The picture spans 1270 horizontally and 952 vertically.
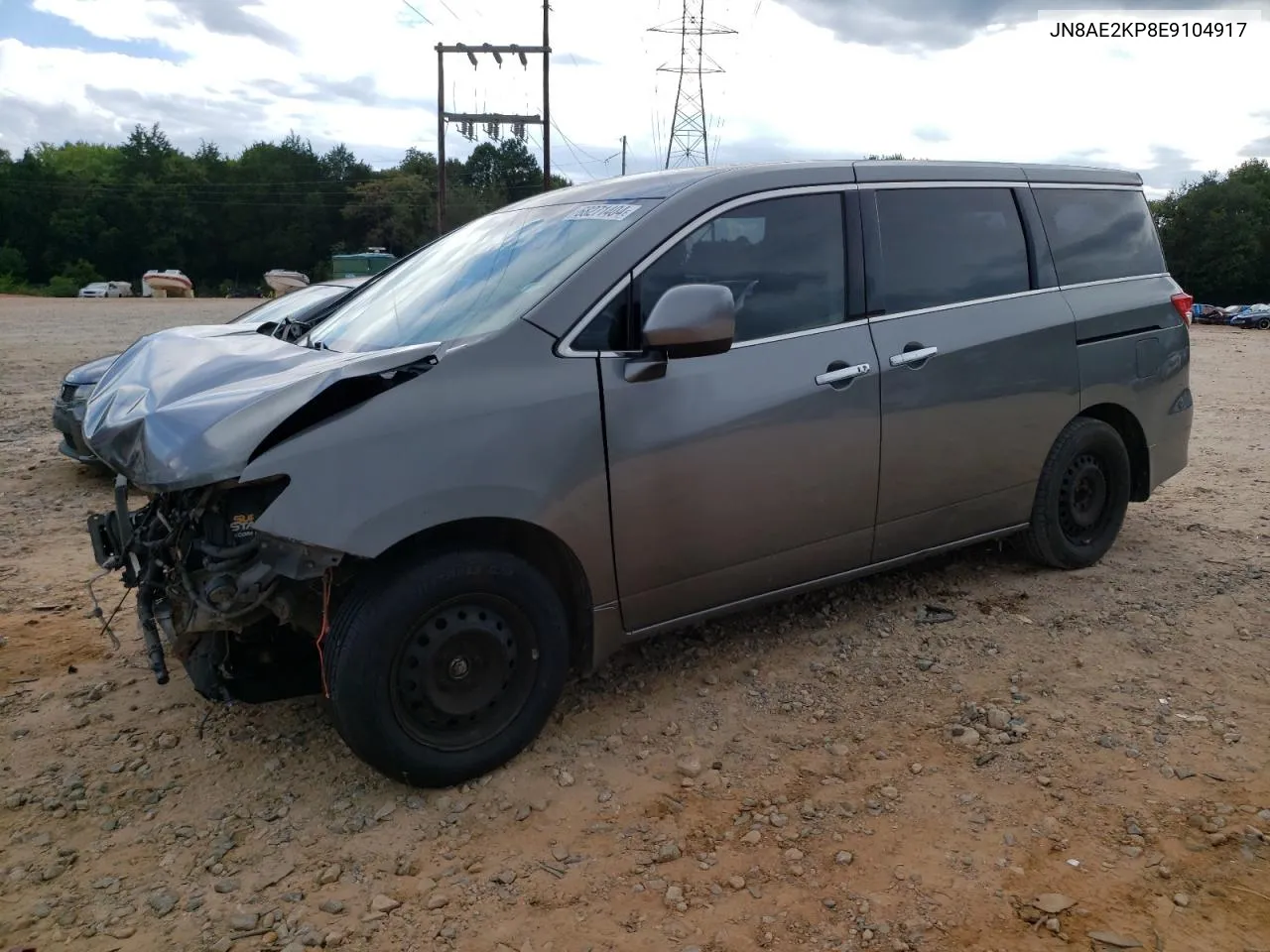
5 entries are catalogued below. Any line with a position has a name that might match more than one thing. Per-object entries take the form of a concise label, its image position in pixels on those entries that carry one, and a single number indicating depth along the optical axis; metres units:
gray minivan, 2.86
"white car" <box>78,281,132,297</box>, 49.56
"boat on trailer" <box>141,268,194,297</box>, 47.62
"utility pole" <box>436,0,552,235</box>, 29.91
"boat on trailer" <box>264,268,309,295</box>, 38.88
